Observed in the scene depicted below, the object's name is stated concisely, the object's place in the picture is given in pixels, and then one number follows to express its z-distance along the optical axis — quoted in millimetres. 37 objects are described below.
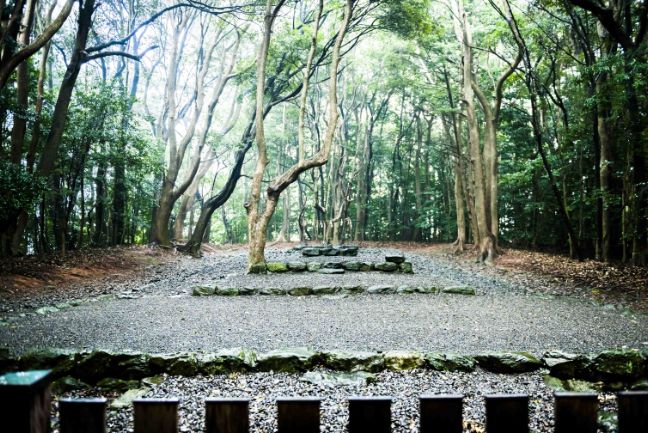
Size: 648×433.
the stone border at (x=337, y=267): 10195
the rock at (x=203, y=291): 7520
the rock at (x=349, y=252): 13859
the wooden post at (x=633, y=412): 1137
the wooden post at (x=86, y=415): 1102
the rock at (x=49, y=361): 3479
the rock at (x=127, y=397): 2951
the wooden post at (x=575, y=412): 1160
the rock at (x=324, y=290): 7629
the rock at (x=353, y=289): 7599
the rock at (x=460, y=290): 7559
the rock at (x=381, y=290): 7582
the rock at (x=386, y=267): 10373
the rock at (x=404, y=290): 7594
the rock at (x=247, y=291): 7578
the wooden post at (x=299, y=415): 1155
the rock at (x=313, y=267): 10383
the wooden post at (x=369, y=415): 1138
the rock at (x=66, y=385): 3319
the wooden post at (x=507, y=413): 1162
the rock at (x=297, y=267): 10297
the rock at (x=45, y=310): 5625
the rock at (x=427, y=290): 7602
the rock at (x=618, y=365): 3535
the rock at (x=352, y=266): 10477
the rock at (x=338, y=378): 3352
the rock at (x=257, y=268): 9961
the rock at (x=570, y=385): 3344
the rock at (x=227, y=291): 7535
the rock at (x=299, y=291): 7605
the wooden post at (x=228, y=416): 1156
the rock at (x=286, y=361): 3609
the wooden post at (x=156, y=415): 1143
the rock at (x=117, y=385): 3400
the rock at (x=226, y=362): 3547
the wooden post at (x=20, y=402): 1009
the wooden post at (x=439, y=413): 1150
